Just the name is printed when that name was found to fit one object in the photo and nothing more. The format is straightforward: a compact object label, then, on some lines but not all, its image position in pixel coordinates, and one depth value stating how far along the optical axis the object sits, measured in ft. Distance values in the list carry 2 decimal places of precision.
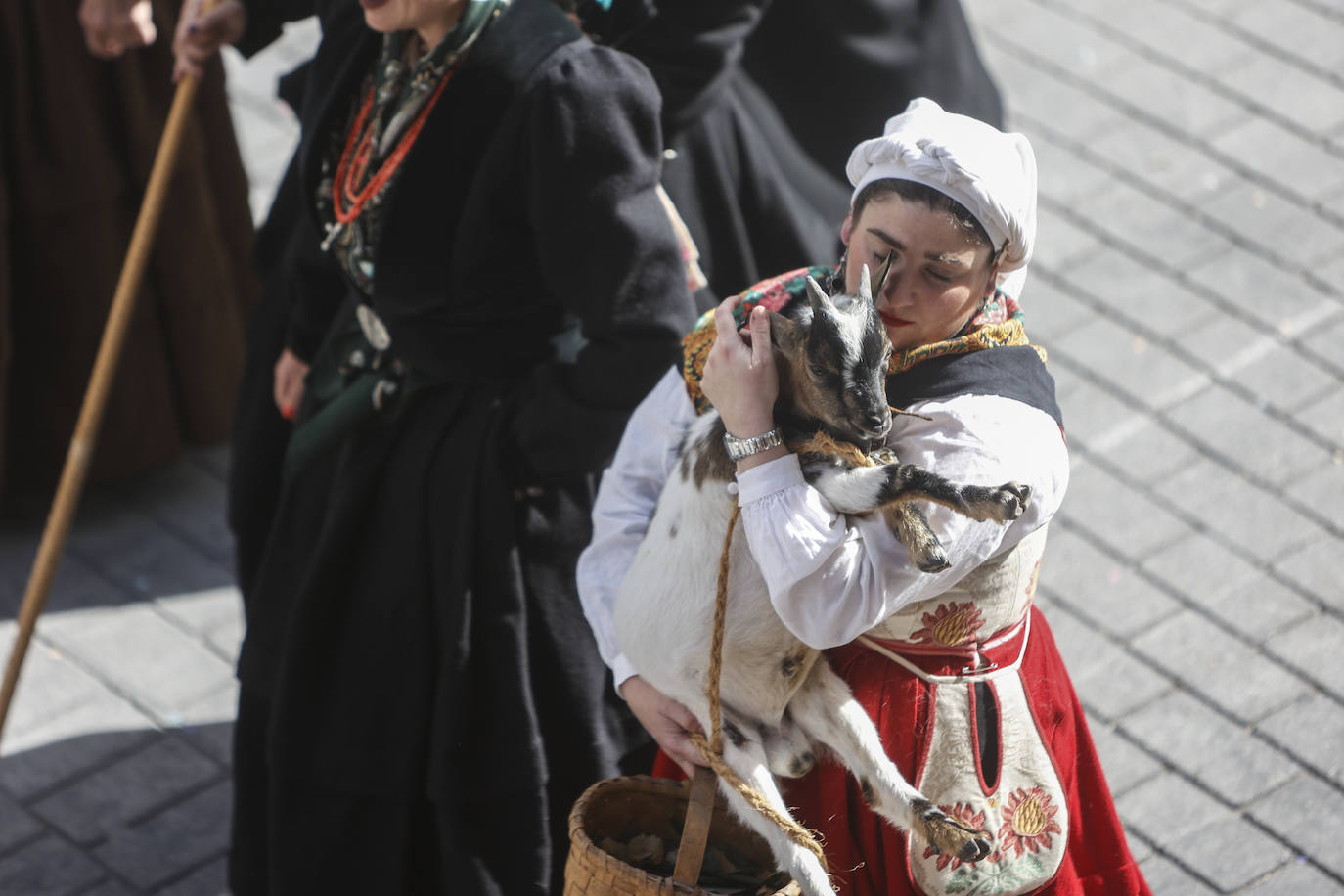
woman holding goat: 37.47
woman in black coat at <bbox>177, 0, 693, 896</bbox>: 39.75
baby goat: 37.23
